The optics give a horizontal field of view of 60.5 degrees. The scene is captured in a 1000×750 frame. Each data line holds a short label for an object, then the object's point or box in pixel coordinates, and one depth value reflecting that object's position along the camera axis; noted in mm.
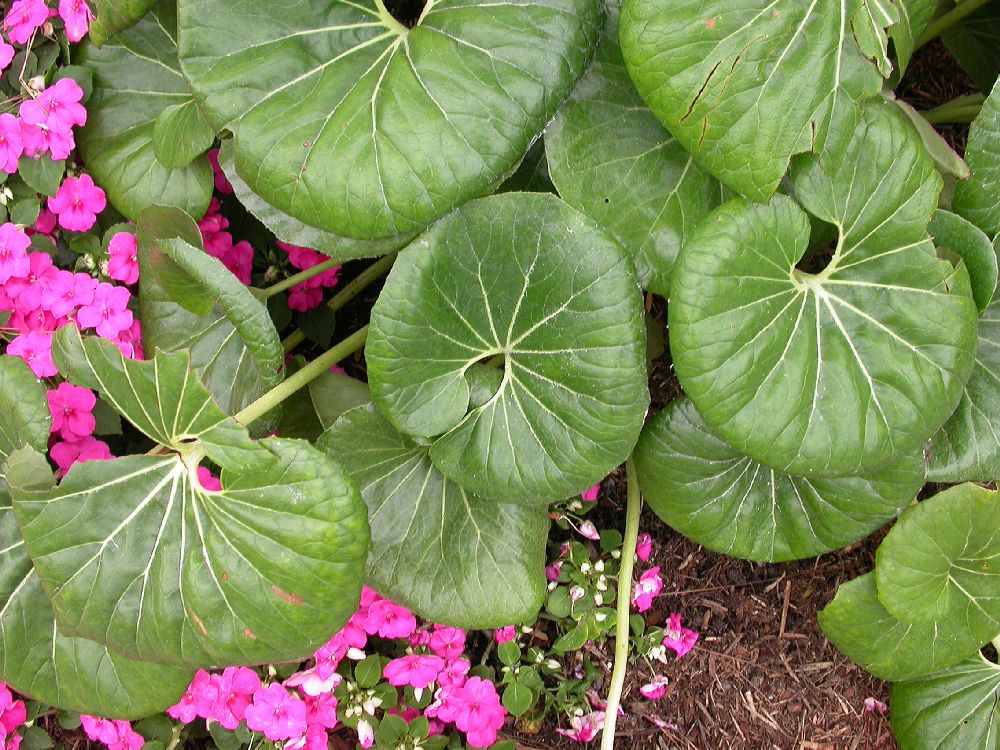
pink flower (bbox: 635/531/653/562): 2012
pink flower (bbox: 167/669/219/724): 1706
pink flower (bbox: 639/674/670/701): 1995
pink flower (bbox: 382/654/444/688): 1730
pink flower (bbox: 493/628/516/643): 1872
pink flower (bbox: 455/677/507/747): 1759
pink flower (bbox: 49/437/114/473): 1721
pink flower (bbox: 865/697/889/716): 2160
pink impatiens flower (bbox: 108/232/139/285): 1704
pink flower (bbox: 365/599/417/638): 1754
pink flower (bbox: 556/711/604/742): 1930
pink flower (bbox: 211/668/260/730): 1699
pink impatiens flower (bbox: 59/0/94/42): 1656
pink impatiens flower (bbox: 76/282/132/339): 1651
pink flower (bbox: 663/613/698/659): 1963
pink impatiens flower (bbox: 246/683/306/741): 1620
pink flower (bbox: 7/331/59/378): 1638
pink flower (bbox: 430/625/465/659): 1816
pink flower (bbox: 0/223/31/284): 1617
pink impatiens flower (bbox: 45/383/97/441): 1679
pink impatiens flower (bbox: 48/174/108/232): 1719
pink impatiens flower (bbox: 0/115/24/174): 1613
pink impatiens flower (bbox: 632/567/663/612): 1867
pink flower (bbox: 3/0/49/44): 1688
